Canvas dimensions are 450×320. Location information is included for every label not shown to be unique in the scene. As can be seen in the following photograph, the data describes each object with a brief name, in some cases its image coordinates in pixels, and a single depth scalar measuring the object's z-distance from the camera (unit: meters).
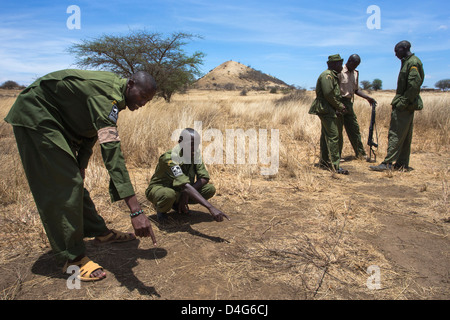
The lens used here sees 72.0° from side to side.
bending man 2.03
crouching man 2.86
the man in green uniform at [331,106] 5.28
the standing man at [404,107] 5.06
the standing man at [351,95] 5.86
